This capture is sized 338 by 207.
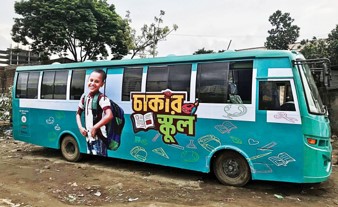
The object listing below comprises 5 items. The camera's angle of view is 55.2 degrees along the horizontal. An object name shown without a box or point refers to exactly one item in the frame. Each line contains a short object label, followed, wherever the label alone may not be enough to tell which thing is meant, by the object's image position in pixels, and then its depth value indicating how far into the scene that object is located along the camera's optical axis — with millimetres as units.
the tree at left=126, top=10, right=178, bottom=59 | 20859
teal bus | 5129
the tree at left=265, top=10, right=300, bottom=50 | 28812
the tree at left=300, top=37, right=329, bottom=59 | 18142
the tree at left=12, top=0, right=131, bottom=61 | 17000
